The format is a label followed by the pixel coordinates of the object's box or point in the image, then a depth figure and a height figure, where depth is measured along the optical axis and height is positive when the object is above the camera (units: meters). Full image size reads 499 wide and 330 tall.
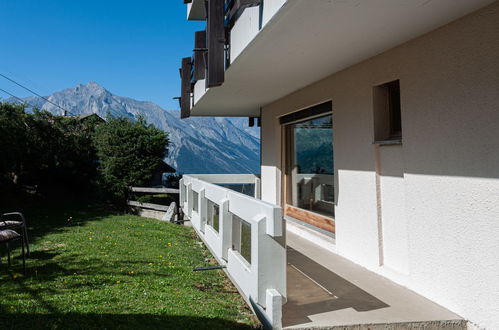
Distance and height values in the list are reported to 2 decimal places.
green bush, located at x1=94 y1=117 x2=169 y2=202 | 12.55 +1.14
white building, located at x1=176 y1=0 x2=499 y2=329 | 2.73 +0.18
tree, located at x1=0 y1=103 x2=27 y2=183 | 10.73 +1.55
